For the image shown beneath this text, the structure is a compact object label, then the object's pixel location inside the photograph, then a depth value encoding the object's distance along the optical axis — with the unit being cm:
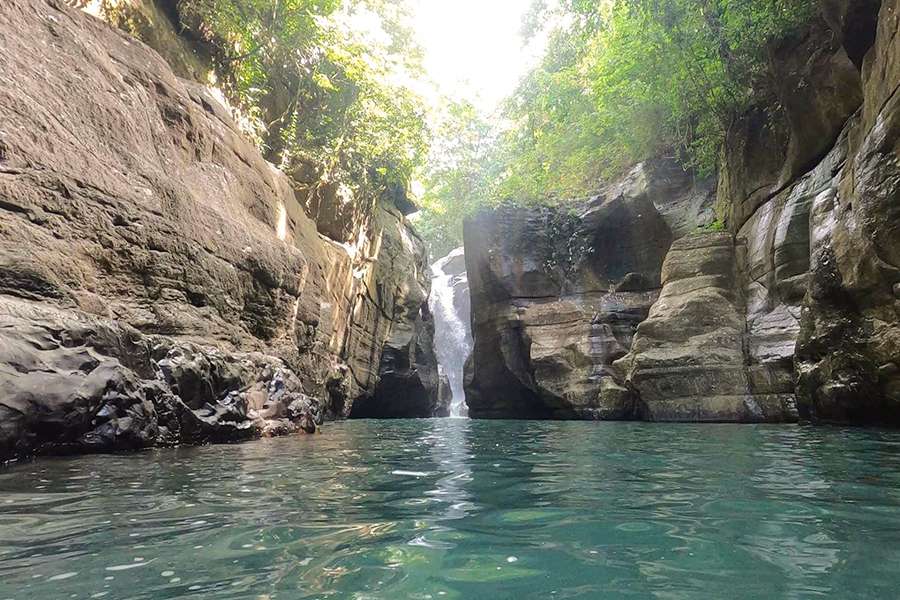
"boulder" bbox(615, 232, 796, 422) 1009
